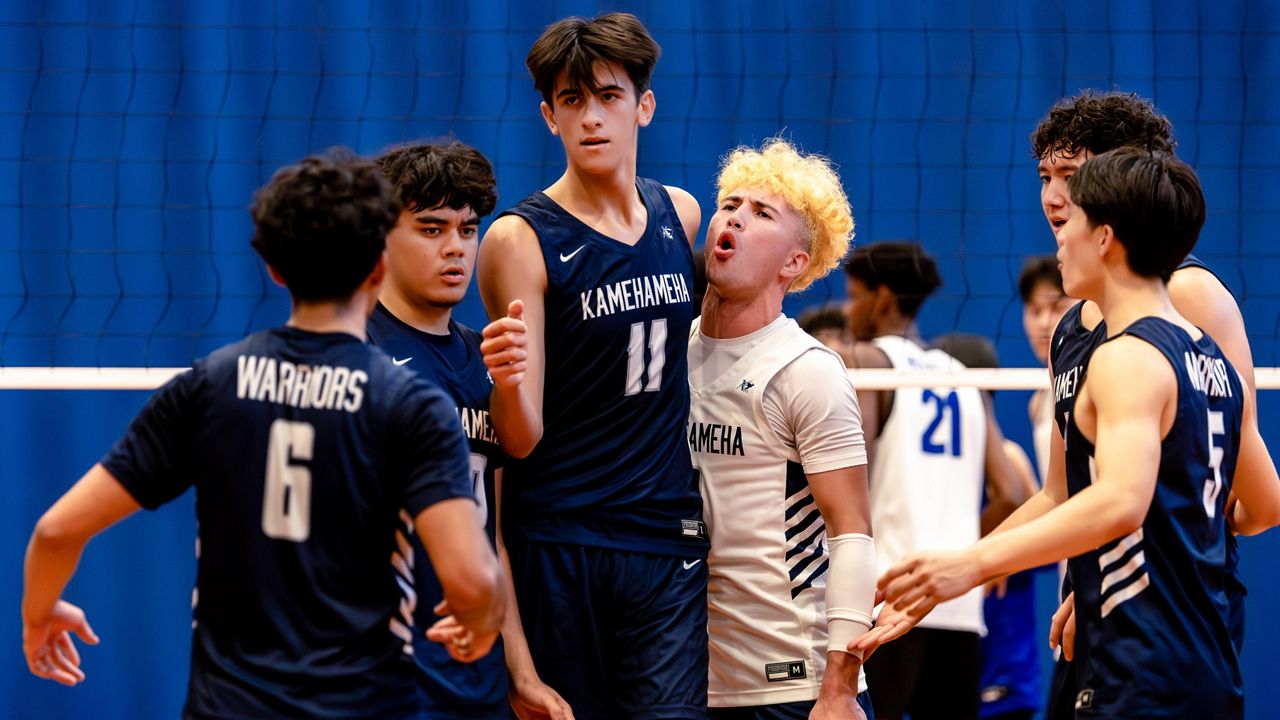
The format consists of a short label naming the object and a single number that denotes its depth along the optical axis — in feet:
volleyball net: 41.32
